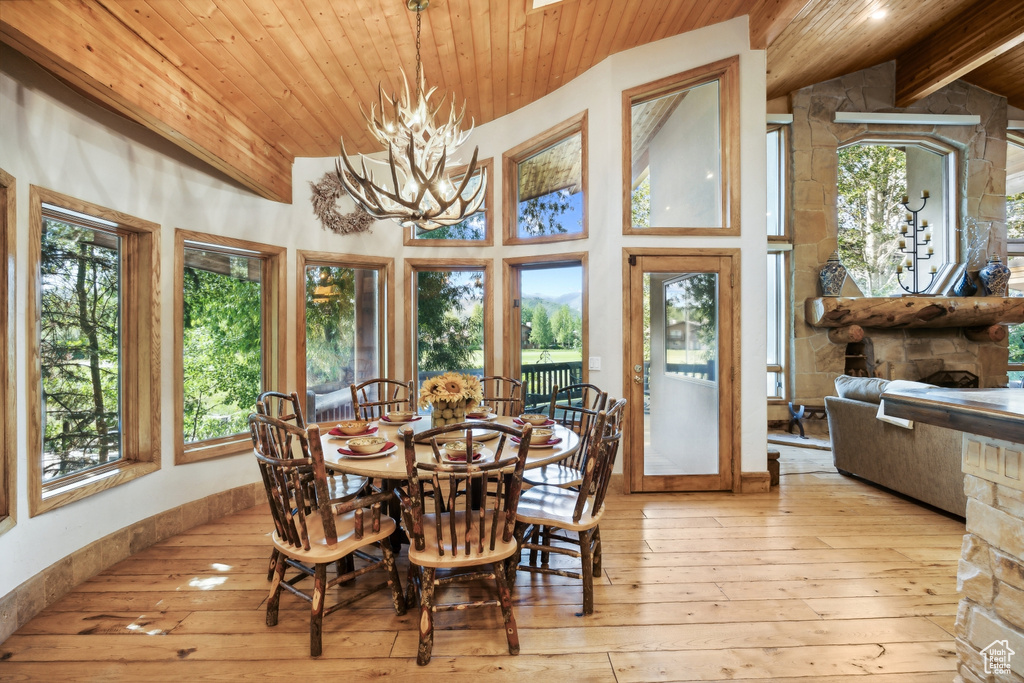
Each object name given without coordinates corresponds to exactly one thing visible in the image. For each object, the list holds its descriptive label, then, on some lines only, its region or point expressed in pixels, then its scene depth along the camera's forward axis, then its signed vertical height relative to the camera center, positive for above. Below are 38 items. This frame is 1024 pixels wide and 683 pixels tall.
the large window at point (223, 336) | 3.51 +0.01
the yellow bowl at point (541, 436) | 2.48 -0.50
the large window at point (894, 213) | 7.14 +1.74
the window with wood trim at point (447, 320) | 4.74 +0.15
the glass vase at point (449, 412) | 2.59 -0.39
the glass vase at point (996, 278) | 6.61 +0.74
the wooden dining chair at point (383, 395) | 3.47 -0.49
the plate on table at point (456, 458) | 2.15 -0.53
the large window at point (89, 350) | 2.49 -0.07
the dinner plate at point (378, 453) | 2.28 -0.54
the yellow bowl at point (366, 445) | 2.30 -0.51
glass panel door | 4.09 -0.32
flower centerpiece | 2.57 -0.31
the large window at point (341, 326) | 4.31 +0.09
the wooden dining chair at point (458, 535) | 1.89 -0.81
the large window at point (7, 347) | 2.21 -0.04
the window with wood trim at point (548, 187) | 4.30 +1.33
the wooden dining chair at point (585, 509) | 2.24 -0.84
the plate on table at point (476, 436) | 2.52 -0.52
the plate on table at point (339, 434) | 2.70 -0.53
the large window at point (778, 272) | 6.91 +0.87
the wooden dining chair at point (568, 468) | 2.78 -0.81
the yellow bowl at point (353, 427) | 2.73 -0.50
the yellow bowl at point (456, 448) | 2.21 -0.50
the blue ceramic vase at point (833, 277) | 6.54 +0.75
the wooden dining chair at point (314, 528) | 1.98 -0.84
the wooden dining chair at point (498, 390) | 4.54 -0.50
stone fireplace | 6.77 +1.93
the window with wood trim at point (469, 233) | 4.67 +0.97
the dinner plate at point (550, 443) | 2.44 -0.53
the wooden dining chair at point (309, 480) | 2.23 -0.81
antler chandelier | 2.41 +0.79
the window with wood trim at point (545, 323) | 4.36 +0.11
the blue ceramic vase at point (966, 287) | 6.73 +0.63
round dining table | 2.09 -0.55
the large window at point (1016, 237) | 7.37 +1.44
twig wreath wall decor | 4.26 +1.08
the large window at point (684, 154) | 4.07 +1.51
